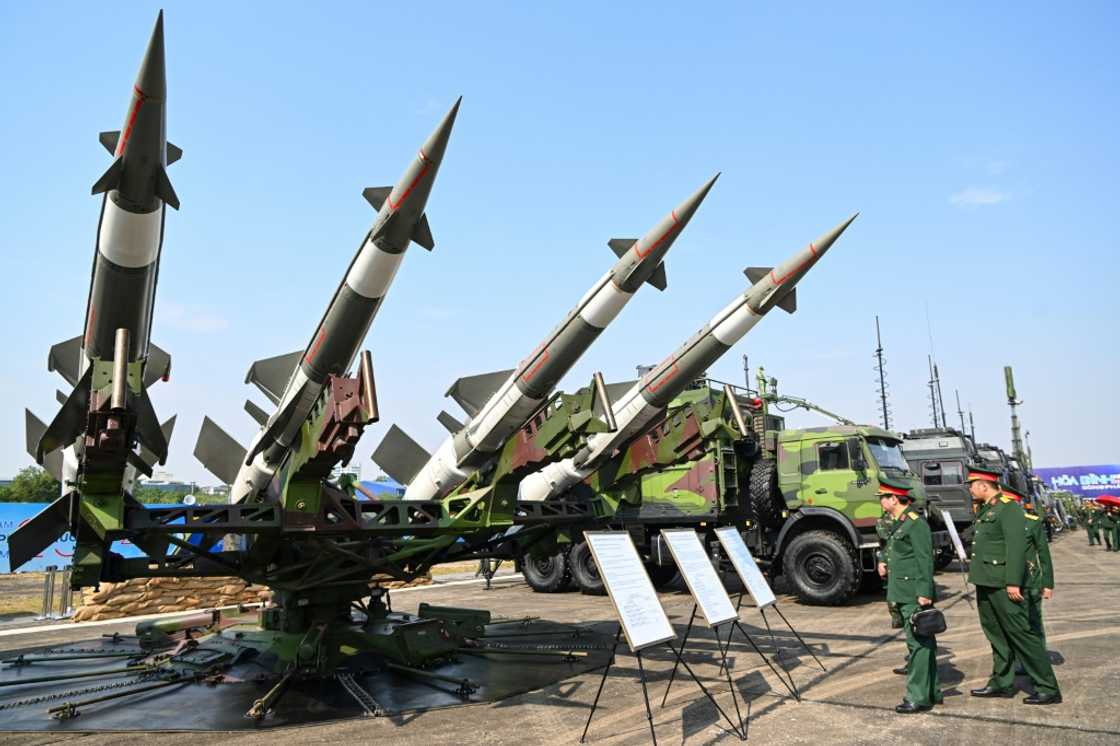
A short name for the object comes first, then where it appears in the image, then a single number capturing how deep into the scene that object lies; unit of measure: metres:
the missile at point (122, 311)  5.39
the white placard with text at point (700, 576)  5.07
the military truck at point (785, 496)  10.98
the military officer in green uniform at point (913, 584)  5.25
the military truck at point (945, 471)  14.25
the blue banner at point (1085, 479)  49.09
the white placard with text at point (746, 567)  5.93
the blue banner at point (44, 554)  12.30
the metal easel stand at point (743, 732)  4.74
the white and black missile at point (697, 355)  10.12
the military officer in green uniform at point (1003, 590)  5.33
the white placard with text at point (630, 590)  4.40
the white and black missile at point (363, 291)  7.09
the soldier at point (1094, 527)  23.77
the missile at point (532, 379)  8.81
